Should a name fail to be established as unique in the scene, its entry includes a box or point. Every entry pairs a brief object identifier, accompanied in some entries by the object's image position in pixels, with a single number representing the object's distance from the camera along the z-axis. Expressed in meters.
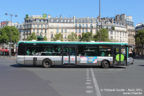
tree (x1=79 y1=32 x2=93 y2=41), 83.86
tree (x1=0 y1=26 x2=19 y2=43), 78.38
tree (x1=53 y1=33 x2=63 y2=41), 85.53
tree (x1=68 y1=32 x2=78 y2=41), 83.81
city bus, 20.44
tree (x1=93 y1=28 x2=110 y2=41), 80.56
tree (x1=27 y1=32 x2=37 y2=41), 87.43
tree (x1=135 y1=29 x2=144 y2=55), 67.41
